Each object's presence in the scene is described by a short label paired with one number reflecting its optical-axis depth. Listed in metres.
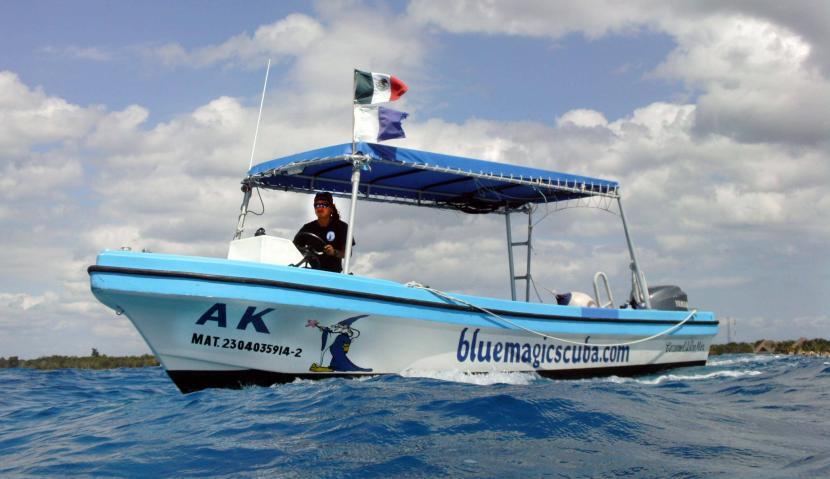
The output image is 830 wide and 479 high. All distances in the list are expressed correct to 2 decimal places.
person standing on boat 8.13
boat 6.66
